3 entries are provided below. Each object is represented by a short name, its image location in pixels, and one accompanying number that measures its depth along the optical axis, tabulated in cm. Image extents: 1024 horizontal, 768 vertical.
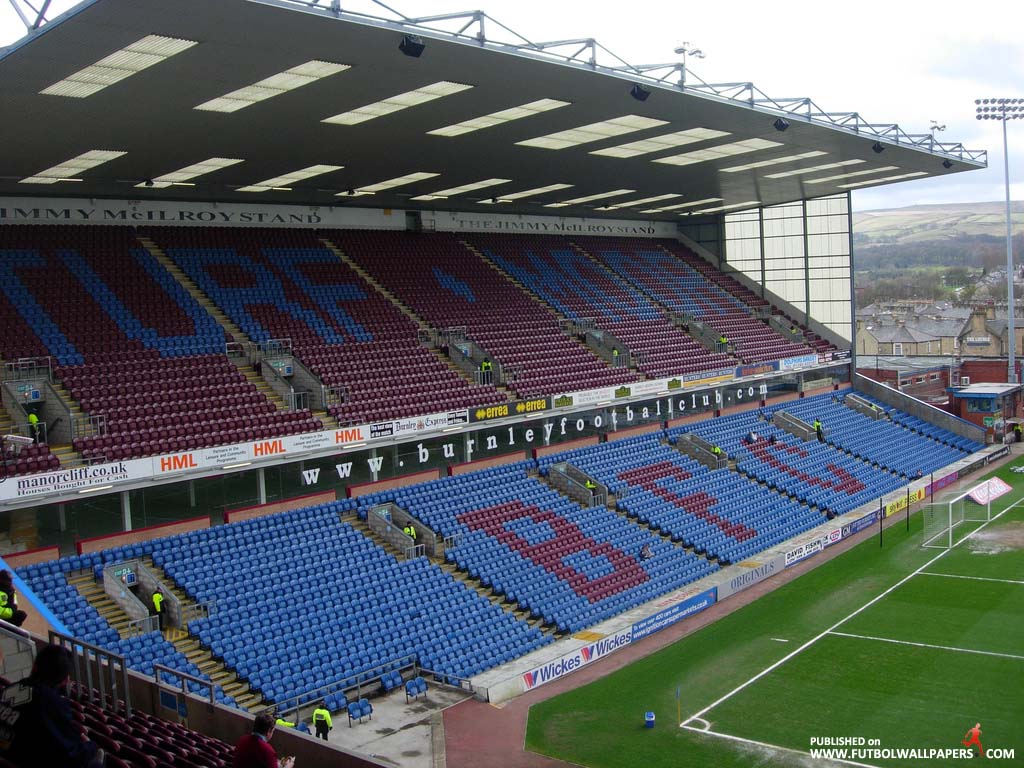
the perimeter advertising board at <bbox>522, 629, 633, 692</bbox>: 2305
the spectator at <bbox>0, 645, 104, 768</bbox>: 685
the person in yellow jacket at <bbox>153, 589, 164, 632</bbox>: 2138
